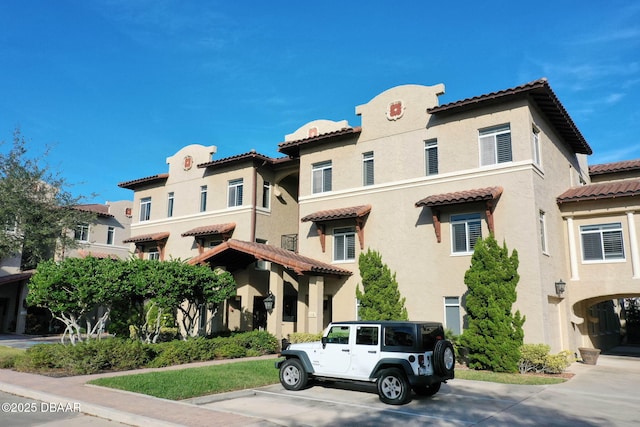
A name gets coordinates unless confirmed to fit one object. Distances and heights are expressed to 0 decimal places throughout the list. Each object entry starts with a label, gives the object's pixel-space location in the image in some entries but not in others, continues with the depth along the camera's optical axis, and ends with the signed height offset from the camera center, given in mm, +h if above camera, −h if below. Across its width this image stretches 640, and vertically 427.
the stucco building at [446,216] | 16828 +3429
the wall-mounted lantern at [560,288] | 17047 +564
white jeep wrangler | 10094 -1248
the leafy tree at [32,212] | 27250 +5096
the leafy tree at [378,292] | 18281 +394
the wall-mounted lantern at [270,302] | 18609 -33
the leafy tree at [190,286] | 16953 +529
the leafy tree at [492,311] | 15211 -248
